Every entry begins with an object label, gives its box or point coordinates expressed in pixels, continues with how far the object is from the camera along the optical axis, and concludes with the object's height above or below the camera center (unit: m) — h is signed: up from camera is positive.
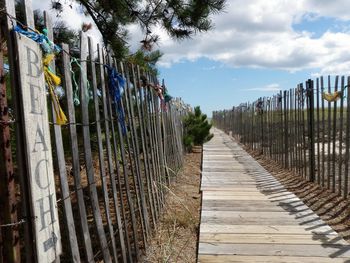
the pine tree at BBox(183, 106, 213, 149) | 14.37 -0.65
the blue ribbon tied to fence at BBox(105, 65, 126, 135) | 3.12 +0.20
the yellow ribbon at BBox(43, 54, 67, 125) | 1.80 +0.14
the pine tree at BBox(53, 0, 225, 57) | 5.27 +1.19
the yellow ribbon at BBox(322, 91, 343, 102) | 6.31 +0.08
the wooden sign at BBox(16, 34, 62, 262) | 1.58 -0.13
